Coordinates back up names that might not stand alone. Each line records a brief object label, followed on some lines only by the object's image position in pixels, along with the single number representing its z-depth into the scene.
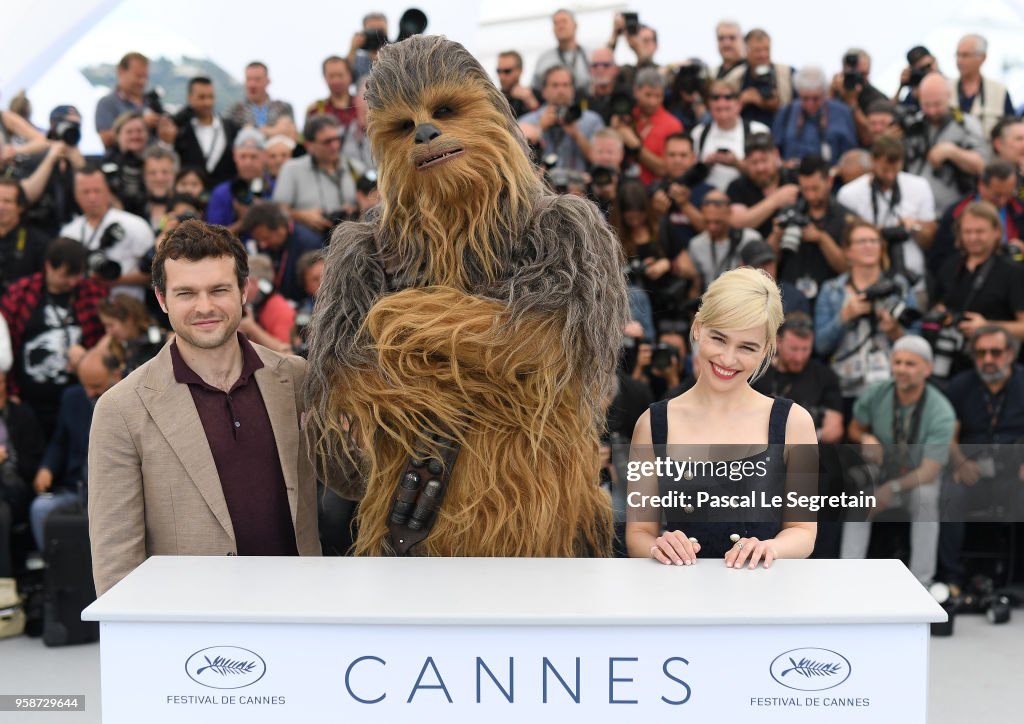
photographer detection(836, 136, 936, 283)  4.64
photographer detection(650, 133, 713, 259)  4.65
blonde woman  2.11
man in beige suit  2.09
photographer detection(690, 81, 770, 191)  5.00
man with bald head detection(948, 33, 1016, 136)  5.14
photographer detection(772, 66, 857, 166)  5.21
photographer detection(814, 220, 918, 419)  4.34
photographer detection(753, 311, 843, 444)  4.13
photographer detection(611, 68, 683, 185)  5.23
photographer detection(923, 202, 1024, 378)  4.41
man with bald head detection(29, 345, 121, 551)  4.24
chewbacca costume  2.06
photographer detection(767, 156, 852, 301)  4.52
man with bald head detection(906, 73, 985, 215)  4.89
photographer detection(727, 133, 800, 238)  4.71
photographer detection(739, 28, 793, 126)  5.40
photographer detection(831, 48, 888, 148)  5.37
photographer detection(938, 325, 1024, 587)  4.20
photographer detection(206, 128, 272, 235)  5.04
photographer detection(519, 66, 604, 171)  5.09
